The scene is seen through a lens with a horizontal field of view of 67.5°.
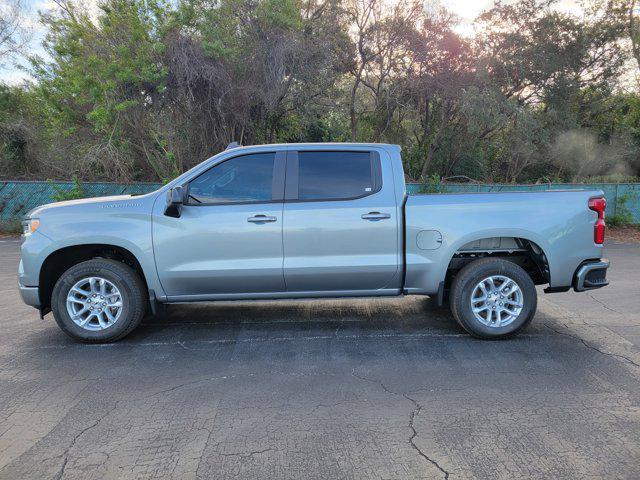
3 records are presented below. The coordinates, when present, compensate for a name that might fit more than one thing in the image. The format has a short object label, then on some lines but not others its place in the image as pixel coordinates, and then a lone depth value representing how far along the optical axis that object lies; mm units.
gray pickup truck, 4848
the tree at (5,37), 18047
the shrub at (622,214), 15641
